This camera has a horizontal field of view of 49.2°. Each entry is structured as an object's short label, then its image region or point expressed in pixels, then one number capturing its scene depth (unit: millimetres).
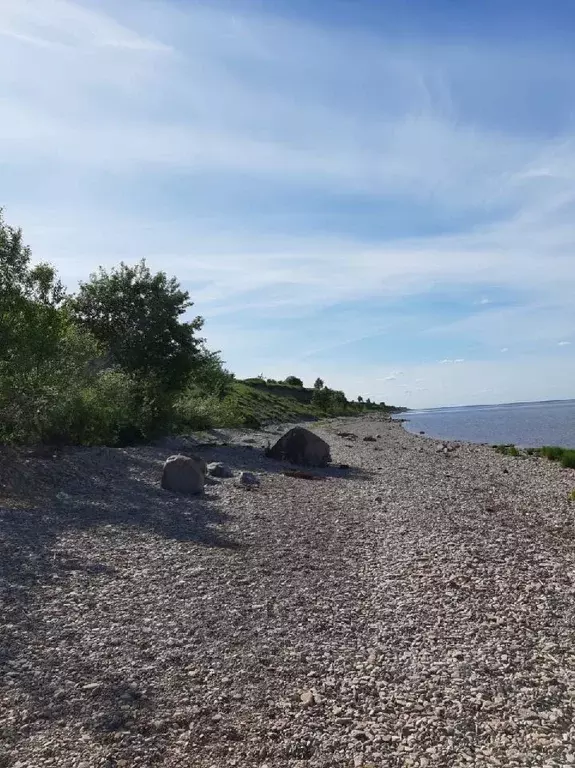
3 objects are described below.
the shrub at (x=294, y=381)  165125
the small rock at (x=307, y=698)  8237
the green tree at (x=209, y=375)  48125
